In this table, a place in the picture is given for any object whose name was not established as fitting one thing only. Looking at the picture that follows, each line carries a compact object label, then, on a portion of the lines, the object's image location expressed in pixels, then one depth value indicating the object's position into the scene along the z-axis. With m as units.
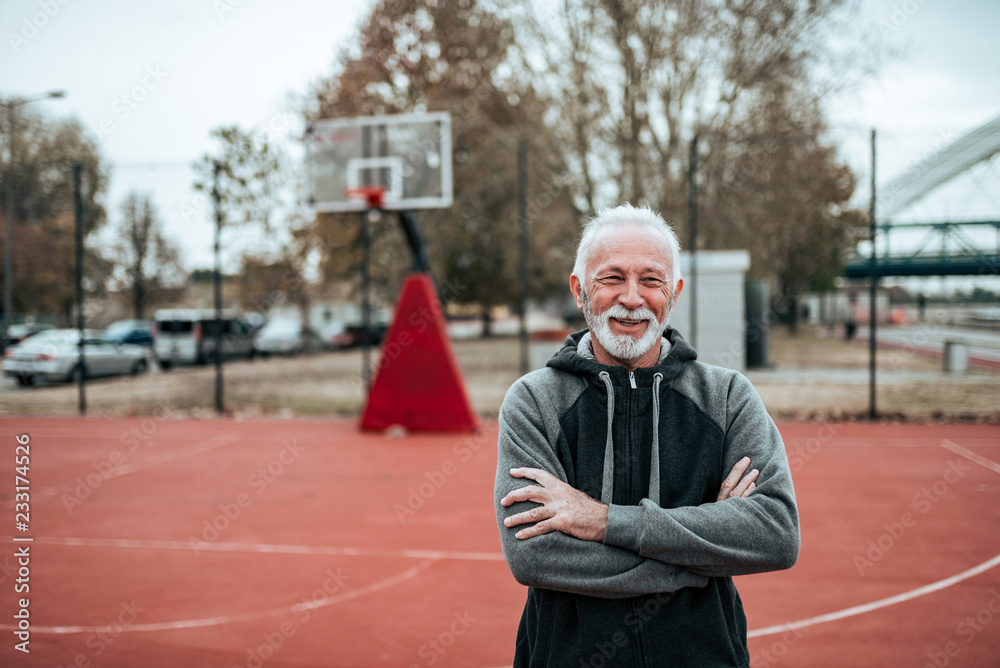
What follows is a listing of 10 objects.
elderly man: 1.62
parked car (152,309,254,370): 19.22
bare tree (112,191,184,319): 15.26
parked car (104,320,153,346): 25.11
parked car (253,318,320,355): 25.89
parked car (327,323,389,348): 30.66
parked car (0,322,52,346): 22.80
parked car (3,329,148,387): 14.73
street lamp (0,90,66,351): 17.82
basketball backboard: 10.34
